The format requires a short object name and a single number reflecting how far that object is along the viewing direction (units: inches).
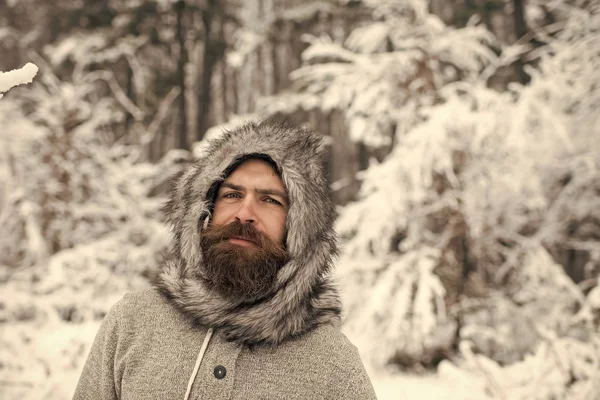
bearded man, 56.2
